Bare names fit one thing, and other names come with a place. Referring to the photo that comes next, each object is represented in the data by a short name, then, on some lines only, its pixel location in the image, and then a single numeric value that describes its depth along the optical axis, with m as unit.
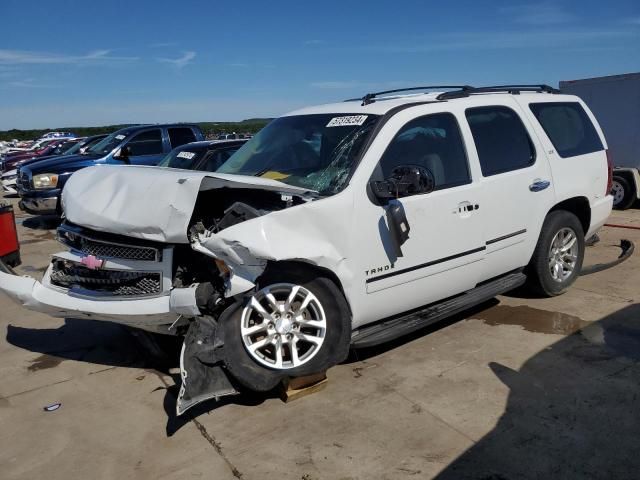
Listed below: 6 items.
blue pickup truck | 10.63
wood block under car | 3.66
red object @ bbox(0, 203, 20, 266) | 6.78
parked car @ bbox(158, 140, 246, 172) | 8.51
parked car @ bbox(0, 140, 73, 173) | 19.16
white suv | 3.36
